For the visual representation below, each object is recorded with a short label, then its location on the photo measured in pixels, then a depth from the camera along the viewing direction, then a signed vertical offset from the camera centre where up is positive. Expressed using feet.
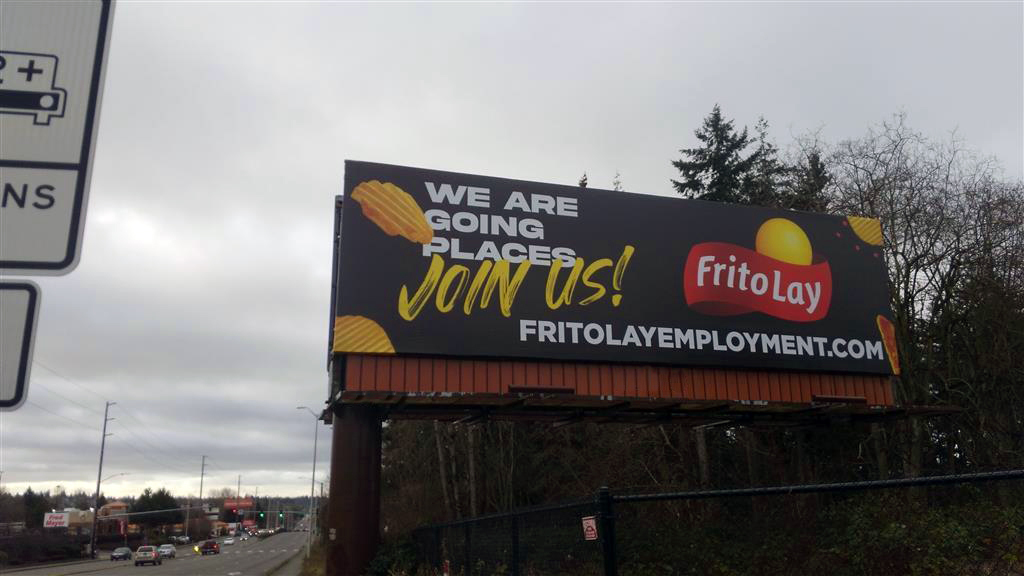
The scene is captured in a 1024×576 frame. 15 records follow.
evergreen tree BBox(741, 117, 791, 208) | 94.11 +40.30
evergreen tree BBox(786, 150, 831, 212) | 84.48 +31.75
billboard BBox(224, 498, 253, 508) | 588.21 -1.88
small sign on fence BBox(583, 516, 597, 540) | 20.58 -0.78
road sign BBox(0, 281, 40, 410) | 7.51 +1.52
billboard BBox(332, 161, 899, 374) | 55.72 +15.61
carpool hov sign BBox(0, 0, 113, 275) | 8.06 +3.83
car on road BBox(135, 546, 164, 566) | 174.40 -11.24
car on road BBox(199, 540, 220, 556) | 256.73 -14.50
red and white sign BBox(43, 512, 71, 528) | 276.82 -5.73
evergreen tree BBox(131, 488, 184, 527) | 383.94 -1.46
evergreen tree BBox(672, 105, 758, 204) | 114.21 +45.60
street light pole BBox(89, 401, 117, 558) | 213.75 -1.13
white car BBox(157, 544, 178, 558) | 228.22 -13.46
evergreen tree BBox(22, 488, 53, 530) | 335.53 -1.58
